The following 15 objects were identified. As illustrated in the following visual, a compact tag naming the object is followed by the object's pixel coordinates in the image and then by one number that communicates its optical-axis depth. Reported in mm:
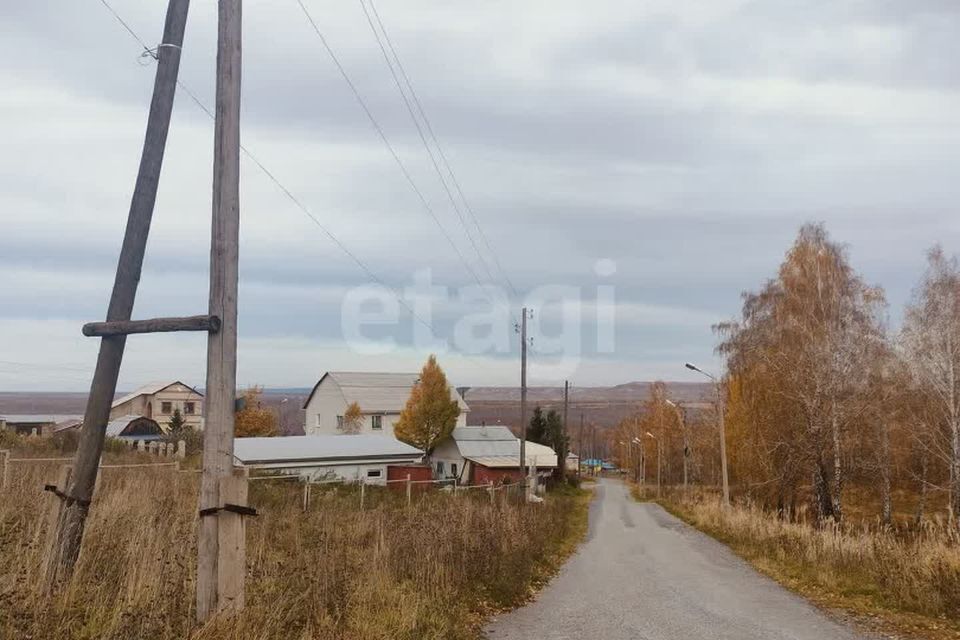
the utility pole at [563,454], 60031
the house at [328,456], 33719
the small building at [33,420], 61719
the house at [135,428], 56438
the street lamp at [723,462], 26203
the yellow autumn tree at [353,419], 61281
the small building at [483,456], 49062
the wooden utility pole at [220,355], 5453
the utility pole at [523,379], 31703
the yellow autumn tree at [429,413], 51750
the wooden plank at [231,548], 5438
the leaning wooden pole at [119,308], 6246
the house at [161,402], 77062
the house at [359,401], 63938
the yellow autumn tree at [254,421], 55031
